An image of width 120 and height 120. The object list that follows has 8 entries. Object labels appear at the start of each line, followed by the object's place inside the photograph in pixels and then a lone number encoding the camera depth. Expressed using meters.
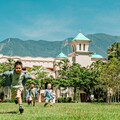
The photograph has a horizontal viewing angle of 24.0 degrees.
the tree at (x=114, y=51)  45.82
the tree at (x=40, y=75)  42.52
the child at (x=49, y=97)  16.36
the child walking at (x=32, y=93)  18.25
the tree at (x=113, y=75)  28.91
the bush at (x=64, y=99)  47.05
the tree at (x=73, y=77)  44.03
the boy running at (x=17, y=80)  9.12
